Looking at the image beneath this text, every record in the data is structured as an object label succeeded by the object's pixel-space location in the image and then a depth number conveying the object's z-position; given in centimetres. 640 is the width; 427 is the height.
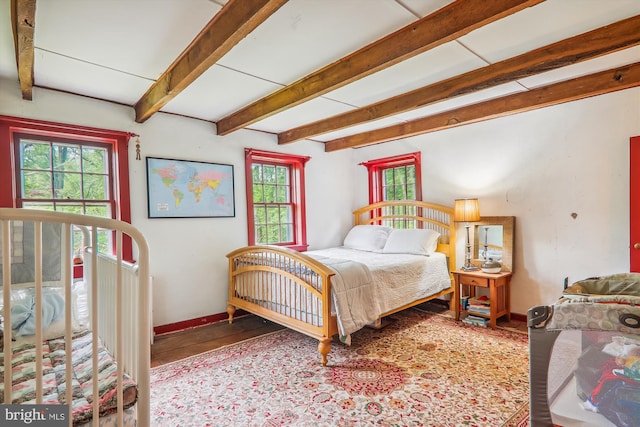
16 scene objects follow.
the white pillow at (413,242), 376
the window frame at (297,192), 427
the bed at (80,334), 92
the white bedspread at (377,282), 258
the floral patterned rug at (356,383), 187
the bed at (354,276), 257
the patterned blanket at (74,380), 106
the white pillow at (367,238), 426
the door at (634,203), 261
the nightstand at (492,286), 319
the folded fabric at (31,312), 153
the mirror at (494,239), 340
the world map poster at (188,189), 318
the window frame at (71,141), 247
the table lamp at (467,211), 345
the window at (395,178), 430
